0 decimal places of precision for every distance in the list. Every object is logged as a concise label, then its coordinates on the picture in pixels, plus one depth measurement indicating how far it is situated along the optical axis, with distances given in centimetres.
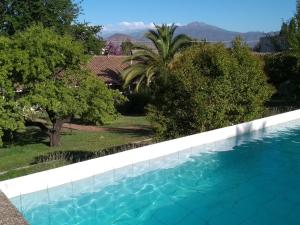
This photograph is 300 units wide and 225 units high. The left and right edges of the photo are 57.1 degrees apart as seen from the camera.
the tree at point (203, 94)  1039
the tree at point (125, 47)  3954
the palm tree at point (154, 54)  1962
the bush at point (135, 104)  1932
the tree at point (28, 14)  1958
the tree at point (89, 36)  2189
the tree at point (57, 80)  1031
